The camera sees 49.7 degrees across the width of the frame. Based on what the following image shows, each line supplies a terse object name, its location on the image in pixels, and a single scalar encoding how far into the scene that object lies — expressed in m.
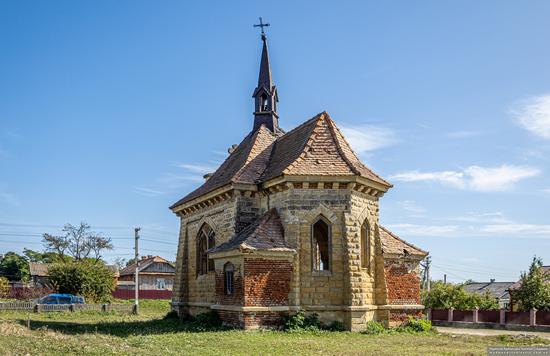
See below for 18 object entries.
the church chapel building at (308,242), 18.61
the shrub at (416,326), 20.43
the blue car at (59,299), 35.75
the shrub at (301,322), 18.32
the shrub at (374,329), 18.68
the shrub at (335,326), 18.75
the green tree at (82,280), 40.16
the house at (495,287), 63.73
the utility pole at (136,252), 34.49
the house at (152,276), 64.00
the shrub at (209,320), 19.47
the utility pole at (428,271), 49.01
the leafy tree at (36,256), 89.43
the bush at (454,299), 33.69
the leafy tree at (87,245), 69.94
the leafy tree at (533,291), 32.44
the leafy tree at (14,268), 81.08
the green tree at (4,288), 45.73
